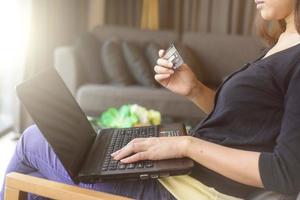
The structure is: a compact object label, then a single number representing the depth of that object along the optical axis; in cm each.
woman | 93
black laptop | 104
